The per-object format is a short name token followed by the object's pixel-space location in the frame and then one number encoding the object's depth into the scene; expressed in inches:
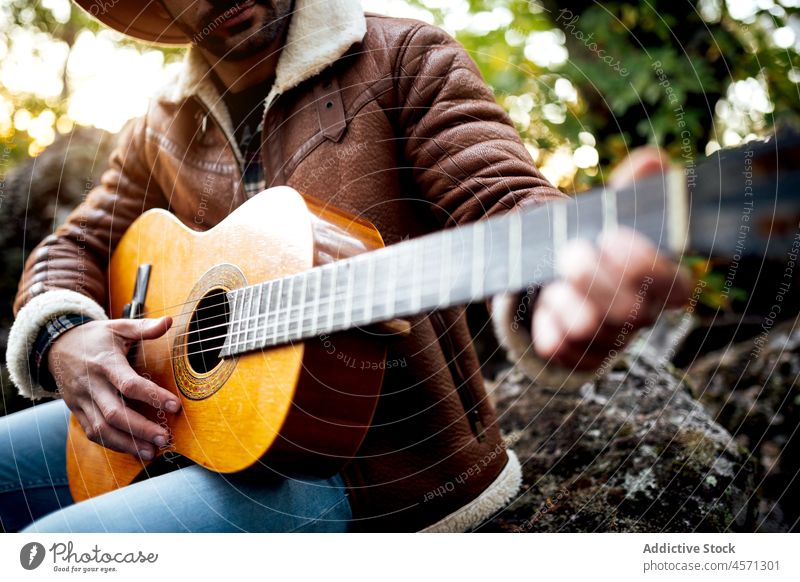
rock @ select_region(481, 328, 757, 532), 30.0
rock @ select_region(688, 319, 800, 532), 33.7
